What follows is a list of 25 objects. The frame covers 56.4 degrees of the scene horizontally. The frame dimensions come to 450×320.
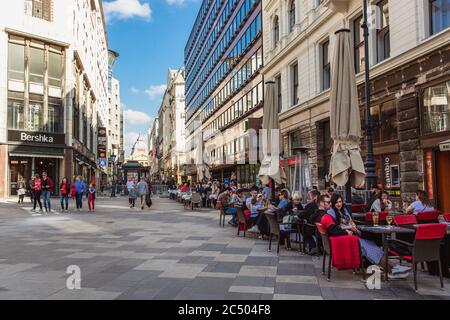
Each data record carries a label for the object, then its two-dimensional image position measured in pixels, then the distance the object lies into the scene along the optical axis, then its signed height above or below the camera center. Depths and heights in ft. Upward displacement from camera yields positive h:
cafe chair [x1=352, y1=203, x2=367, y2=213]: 40.68 -3.09
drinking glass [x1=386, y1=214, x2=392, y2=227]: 25.34 -2.61
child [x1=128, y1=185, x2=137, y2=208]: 86.53 -3.24
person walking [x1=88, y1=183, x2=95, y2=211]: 74.89 -2.51
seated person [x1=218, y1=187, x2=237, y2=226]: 51.20 -3.57
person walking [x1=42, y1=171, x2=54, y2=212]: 69.50 -1.24
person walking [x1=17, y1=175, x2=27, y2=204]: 91.76 -1.99
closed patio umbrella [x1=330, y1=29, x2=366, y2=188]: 31.94 +4.83
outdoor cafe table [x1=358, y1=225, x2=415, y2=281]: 22.24 -2.97
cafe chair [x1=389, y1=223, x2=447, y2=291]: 20.65 -3.42
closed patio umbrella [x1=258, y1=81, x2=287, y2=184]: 48.08 +4.48
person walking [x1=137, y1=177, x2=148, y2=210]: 81.61 -1.93
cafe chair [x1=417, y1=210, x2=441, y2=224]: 28.02 -2.79
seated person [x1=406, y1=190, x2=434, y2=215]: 31.58 -2.20
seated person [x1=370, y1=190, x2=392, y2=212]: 36.47 -2.45
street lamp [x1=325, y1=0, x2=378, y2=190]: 44.50 +4.29
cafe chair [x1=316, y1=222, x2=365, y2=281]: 22.40 -3.93
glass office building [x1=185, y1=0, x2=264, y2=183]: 118.34 +34.55
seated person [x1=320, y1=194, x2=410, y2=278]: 23.17 -2.97
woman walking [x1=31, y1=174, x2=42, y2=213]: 71.82 -1.25
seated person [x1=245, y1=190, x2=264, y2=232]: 41.60 -2.82
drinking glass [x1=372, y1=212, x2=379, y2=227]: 26.16 -2.68
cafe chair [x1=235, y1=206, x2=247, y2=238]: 40.31 -3.75
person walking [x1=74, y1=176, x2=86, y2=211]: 75.46 -1.95
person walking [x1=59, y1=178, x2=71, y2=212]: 72.67 -1.91
